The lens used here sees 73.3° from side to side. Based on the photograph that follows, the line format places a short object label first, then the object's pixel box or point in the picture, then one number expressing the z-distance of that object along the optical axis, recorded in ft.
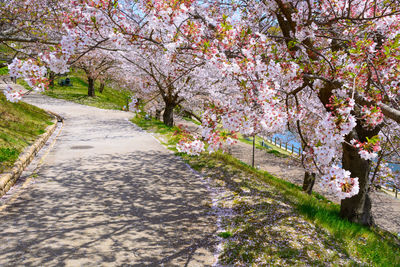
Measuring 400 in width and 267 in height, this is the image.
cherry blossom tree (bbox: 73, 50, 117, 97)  100.10
